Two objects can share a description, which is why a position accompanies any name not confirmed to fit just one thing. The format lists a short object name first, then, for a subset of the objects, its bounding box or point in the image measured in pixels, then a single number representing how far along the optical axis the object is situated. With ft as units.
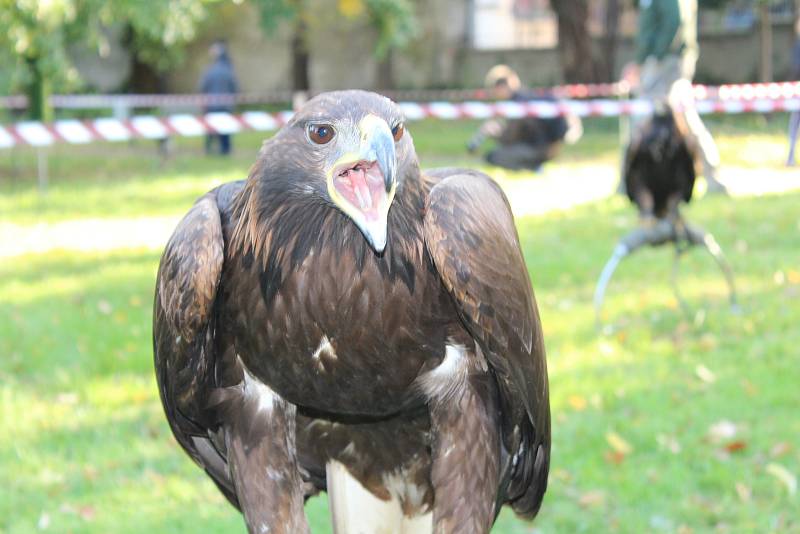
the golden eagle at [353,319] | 8.50
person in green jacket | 35.22
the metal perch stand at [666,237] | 21.22
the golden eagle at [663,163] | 20.21
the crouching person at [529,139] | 50.14
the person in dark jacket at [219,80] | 67.92
